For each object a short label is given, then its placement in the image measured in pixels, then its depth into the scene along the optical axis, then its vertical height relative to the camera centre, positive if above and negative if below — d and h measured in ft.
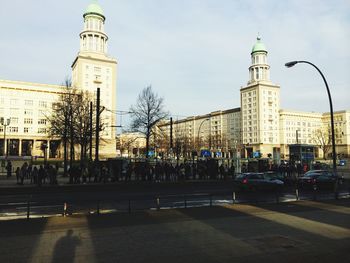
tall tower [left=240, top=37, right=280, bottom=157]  453.58 +63.91
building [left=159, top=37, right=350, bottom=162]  454.40 +49.27
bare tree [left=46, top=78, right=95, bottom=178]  133.28 +15.33
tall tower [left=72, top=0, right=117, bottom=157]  344.08 +92.31
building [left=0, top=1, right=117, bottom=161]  337.93 +64.08
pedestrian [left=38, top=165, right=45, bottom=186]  93.66 -4.11
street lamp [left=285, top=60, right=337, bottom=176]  69.26 +11.91
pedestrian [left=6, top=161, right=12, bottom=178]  118.93 -3.26
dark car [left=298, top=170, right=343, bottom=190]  86.89 -5.82
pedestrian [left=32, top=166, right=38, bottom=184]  102.38 -4.56
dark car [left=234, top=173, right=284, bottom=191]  81.00 -5.64
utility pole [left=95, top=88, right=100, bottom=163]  103.00 +11.40
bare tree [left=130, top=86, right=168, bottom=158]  137.80 +16.52
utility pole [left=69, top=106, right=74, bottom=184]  125.01 +9.86
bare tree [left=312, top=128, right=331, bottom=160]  315.29 +21.48
